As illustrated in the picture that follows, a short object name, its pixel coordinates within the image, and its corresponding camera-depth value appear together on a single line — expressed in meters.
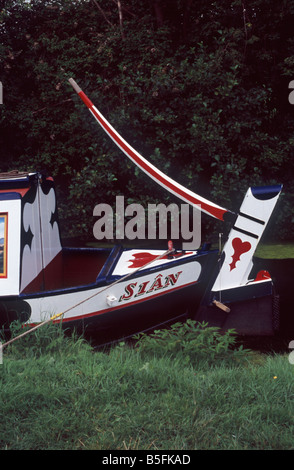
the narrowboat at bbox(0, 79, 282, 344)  5.19
